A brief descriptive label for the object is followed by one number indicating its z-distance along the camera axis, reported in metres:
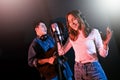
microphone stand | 2.16
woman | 2.15
